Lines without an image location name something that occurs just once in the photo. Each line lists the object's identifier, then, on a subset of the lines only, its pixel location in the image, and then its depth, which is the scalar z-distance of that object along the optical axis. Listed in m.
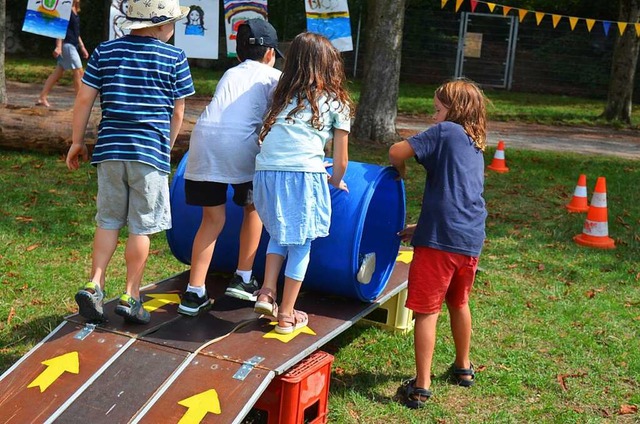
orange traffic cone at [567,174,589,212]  8.71
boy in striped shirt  4.10
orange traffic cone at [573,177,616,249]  7.55
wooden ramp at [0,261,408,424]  3.61
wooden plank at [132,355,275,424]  3.55
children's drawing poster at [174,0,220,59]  9.44
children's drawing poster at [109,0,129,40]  7.47
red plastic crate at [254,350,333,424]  3.85
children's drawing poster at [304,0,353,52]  8.80
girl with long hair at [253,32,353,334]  4.16
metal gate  24.14
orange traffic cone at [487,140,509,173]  10.77
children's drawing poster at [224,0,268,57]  9.19
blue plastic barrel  4.62
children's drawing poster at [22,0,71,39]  10.09
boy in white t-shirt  4.34
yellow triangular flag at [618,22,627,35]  14.84
